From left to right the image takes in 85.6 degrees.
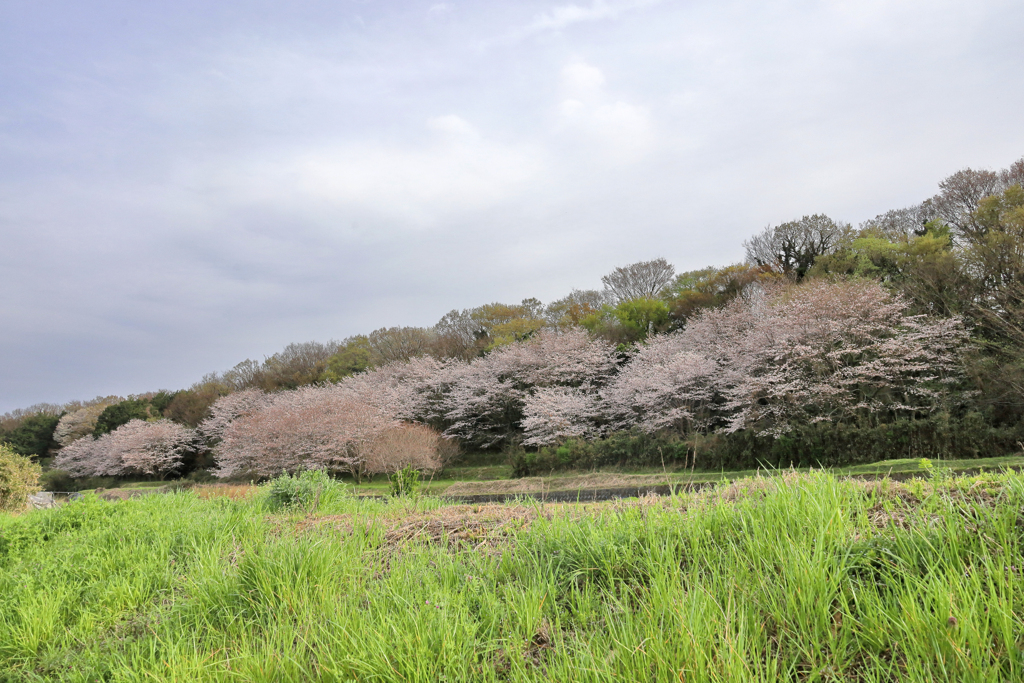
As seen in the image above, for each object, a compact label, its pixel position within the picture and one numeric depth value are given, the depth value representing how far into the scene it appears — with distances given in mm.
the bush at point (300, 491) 7520
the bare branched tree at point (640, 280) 43531
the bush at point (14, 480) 13062
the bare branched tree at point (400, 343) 43312
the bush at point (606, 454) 21016
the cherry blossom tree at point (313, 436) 26500
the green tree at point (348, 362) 44062
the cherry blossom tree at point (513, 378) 29688
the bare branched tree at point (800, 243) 31375
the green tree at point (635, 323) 33062
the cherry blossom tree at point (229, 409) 40188
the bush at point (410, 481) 8239
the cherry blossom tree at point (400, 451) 24312
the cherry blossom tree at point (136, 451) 38375
